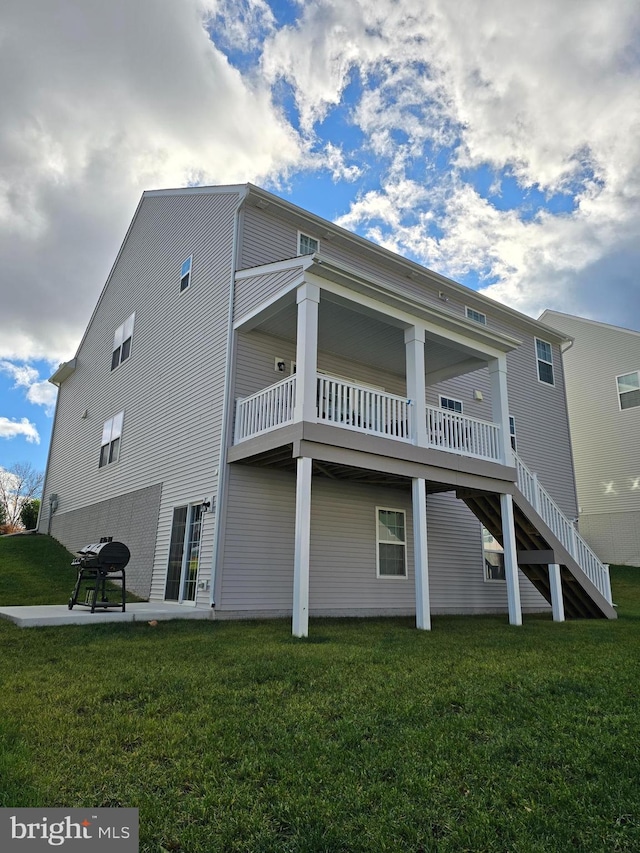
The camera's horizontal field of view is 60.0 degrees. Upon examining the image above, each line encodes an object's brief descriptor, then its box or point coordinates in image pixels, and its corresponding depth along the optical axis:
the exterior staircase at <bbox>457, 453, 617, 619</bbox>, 11.11
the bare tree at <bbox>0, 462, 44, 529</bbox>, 44.25
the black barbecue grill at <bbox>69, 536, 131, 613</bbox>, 8.57
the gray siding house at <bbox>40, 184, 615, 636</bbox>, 9.11
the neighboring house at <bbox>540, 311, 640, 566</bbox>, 20.48
